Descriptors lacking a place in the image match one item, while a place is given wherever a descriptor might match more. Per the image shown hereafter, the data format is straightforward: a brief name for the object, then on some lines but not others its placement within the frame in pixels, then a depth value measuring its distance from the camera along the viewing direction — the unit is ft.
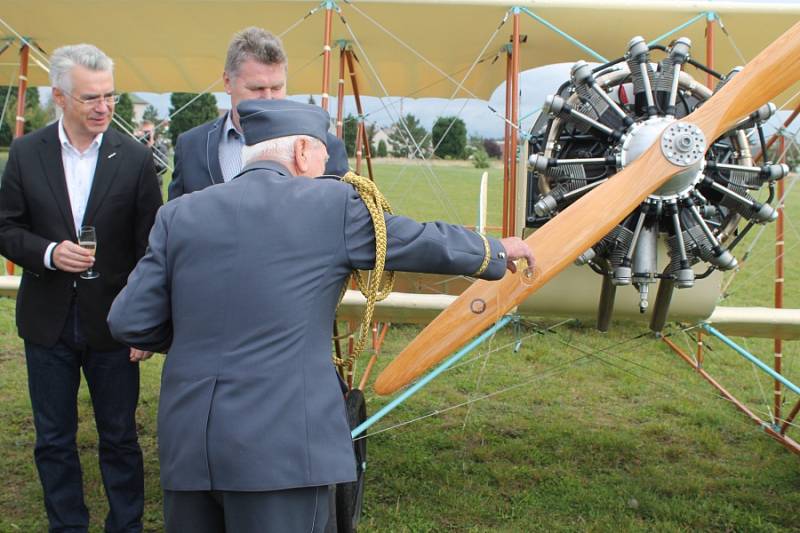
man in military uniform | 6.28
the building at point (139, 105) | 188.28
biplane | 10.14
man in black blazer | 10.50
